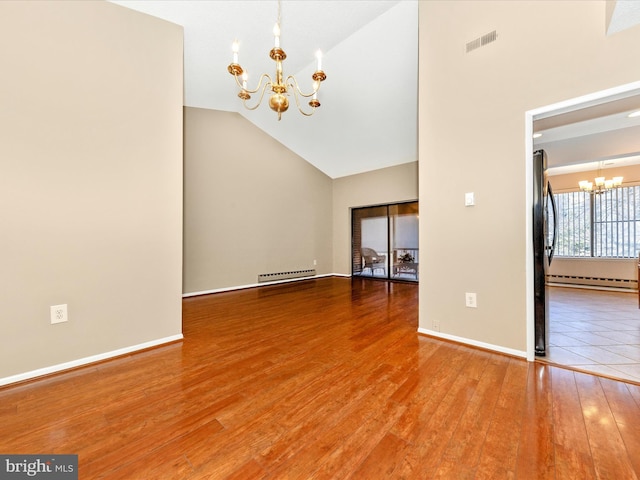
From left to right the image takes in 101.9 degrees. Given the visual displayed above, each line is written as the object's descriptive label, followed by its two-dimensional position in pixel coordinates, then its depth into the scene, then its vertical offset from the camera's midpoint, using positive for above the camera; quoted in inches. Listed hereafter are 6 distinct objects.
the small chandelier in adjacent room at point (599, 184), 205.4 +44.9
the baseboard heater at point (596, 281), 197.3 -33.5
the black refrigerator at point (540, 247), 84.7 -2.4
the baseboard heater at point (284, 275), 217.6 -31.7
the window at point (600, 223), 205.5 +13.8
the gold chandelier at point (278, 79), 77.9 +52.1
